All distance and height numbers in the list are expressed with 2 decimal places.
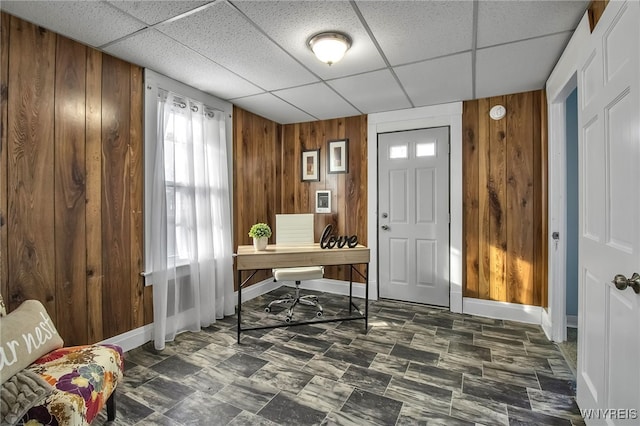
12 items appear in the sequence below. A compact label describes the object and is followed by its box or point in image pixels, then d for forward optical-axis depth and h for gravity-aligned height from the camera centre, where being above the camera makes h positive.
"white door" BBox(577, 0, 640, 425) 1.16 -0.02
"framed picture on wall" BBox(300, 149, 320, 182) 4.34 +0.69
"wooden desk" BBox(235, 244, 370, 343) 2.77 -0.44
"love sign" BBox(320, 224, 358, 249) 3.13 -0.31
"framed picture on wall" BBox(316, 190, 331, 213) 4.28 +0.16
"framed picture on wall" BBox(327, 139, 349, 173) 4.16 +0.78
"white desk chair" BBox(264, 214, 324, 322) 3.38 -0.26
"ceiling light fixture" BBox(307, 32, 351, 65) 2.08 +1.19
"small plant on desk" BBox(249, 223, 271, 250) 2.94 -0.23
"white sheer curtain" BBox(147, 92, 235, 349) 2.71 -0.09
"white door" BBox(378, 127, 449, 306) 3.62 -0.04
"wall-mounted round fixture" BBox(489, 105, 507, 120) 3.26 +1.09
